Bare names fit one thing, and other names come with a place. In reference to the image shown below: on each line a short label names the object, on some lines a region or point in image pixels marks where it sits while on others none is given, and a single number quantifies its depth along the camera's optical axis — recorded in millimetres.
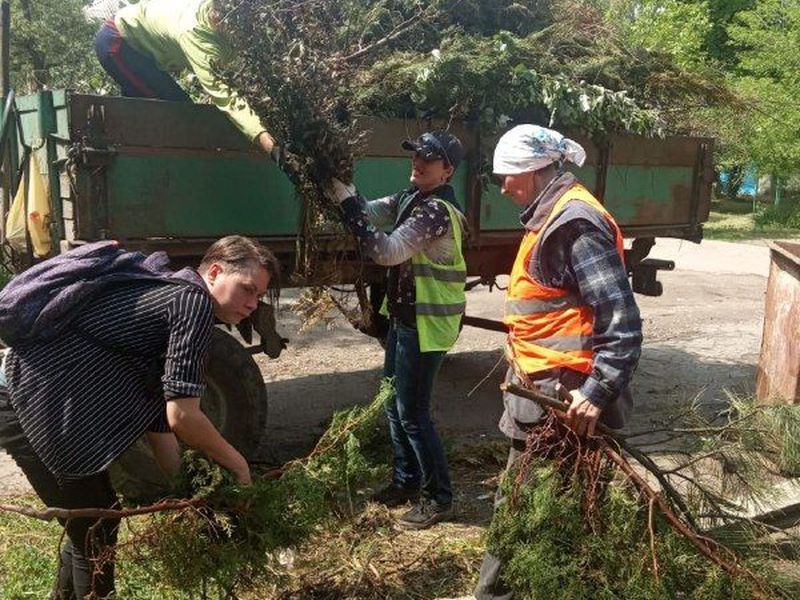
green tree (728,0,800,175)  20625
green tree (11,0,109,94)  12547
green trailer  4117
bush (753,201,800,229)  23425
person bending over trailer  4137
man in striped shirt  2363
